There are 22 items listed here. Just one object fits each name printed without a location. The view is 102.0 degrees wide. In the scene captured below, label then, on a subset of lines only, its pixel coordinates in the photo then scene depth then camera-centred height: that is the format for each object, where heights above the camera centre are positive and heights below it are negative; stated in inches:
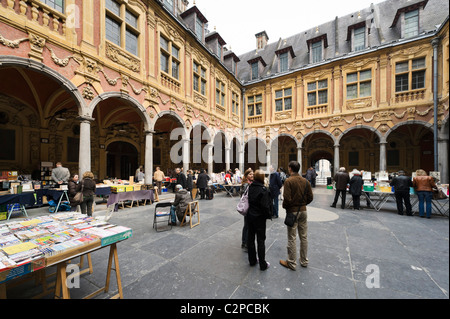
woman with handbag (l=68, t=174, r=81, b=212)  192.3 -31.0
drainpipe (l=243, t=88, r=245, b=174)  661.9 +132.0
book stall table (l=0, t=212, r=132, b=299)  60.7 -33.4
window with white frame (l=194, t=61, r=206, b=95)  476.1 +222.1
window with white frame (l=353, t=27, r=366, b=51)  523.2 +352.6
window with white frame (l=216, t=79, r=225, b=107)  566.9 +217.6
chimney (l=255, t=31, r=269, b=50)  812.0 +539.6
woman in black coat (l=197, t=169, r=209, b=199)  347.3 -39.6
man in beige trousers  111.2 -30.0
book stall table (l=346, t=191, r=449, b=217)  248.2 -70.6
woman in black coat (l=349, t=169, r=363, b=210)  265.4 -41.2
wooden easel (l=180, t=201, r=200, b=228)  185.5 -51.6
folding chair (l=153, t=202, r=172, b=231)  178.9 -67.0
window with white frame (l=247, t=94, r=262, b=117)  672.4 +206.9
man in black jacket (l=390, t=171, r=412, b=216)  234.5 -39.5
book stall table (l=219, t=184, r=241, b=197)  383.7 -62.8
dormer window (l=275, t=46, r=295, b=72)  621.3 +358.8
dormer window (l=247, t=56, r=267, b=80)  683.4 +357.5
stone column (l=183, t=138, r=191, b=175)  407.3 +17.0
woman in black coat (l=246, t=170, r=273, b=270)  107.0 -32.4
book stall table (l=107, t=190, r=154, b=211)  259.2 -54.6
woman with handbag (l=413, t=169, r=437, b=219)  223.6 -36.5
